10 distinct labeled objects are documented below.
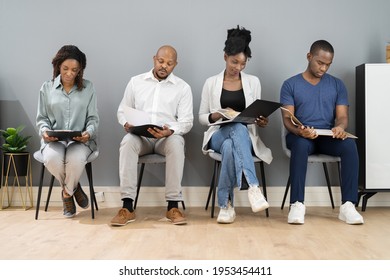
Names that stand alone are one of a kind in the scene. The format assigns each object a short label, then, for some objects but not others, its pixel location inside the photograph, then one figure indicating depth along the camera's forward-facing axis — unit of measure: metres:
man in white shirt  3.32
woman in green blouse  3.46
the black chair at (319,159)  3.54
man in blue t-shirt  3.36
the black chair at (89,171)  3.46
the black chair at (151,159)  3.48
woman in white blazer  3.24
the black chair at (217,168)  3.46
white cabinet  3.75
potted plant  3.79
